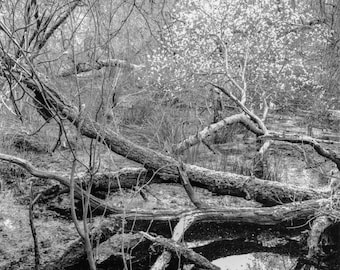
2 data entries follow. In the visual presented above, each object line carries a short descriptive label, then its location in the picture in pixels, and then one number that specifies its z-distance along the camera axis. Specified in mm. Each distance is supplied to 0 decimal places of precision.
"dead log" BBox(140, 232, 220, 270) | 3883
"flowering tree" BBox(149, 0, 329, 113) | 10047
